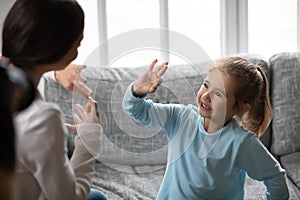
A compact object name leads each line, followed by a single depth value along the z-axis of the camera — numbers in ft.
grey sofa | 5.90
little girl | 5.54
